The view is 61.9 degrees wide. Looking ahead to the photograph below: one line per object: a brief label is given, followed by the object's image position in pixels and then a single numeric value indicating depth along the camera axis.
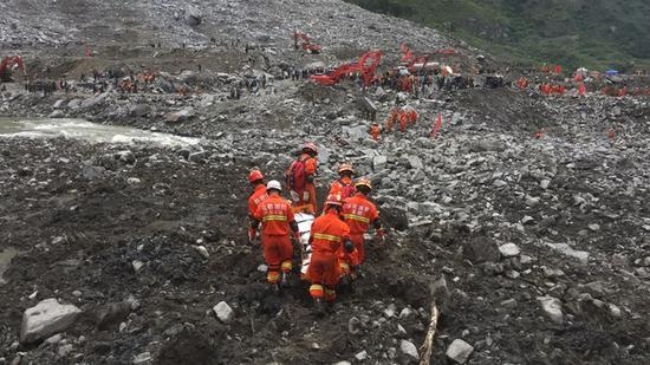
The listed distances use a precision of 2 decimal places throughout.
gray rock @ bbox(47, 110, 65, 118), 20.03
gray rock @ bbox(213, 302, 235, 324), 6.48
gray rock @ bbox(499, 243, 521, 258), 8.54
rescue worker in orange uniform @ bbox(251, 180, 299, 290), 6.93
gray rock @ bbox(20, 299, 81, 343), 6.05
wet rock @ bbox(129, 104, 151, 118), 19.52
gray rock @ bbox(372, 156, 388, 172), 13.70
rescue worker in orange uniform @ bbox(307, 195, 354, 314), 6.61
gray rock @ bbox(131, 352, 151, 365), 5.62
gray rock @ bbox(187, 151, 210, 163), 12.64
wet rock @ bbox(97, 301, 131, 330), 6.28
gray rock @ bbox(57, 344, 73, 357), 5.82
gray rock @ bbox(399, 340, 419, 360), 6.23
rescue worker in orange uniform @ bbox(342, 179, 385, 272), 7.33
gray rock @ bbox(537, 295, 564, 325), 6.93
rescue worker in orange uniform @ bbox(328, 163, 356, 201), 8.31
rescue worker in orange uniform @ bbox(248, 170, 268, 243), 7.60
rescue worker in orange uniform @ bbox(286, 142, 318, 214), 8.75
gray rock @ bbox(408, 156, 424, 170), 13.70
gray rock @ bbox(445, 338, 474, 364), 6.29
